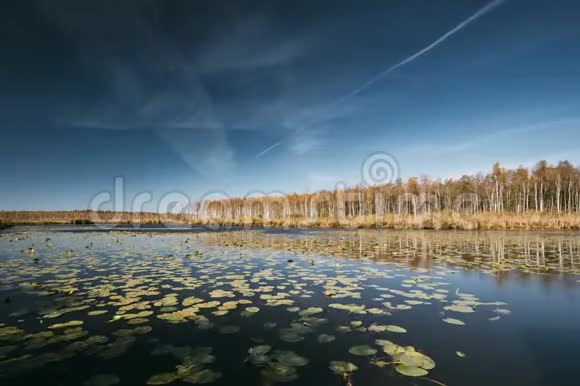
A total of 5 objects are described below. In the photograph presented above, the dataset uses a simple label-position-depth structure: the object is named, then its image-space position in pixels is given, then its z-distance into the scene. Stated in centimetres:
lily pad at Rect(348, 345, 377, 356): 325
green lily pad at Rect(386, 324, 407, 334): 391
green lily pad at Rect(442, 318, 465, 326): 418
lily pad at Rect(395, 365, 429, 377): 279
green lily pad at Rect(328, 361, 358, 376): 287
